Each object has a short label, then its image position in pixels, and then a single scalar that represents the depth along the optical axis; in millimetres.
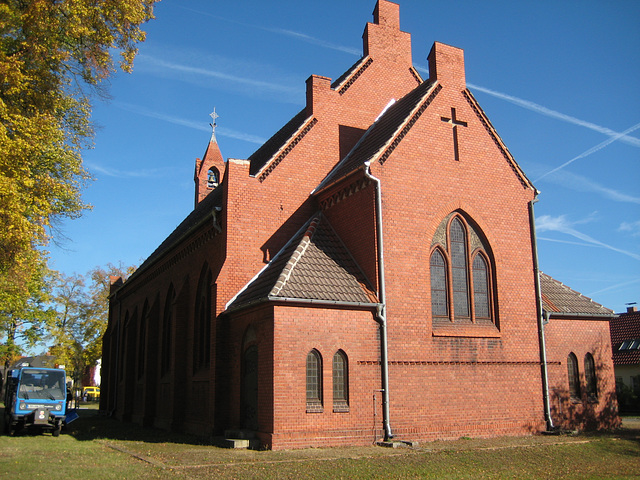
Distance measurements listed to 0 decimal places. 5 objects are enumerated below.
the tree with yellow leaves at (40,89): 15164
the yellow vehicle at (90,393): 62869
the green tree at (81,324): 50219
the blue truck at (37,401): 19203
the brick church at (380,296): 15156
